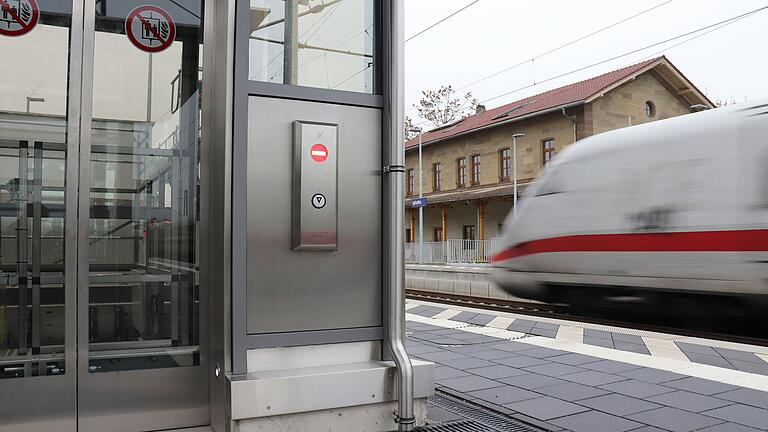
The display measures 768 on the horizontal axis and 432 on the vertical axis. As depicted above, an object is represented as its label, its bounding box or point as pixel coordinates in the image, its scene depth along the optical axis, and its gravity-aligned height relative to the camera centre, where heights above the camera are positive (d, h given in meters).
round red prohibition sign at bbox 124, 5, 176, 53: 3.69 +1.26
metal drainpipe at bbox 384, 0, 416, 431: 3.71 +0.35
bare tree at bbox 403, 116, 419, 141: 35.97 +6.45
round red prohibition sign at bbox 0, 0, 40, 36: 3.35 +1.21
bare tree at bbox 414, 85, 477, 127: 31.98 +7.30
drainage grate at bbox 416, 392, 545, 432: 3.88 -1.20
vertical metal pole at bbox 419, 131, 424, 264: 24.11 -0.65
